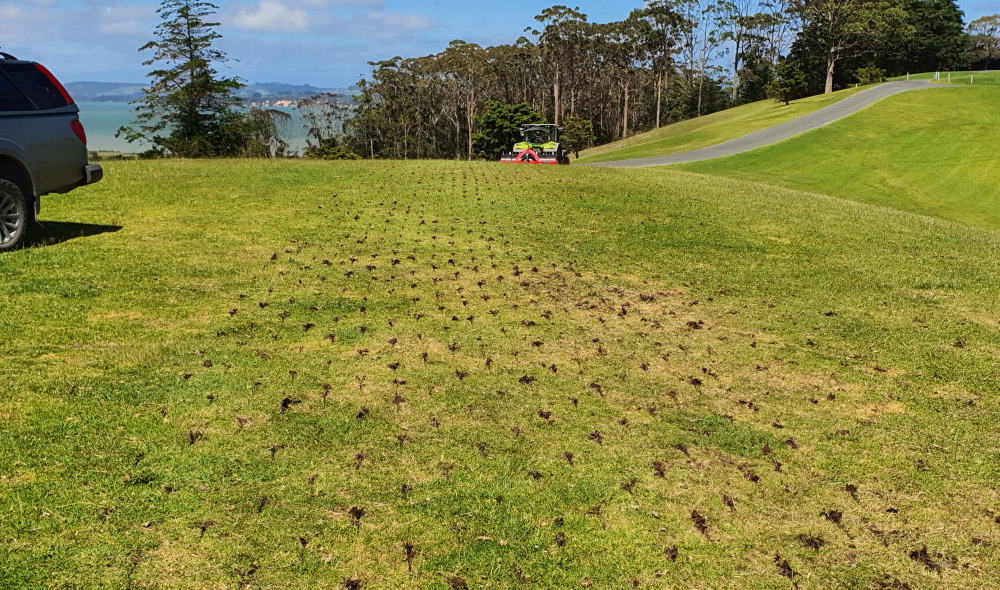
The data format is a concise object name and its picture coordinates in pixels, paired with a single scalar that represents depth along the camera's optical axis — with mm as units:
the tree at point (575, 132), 71375
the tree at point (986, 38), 101250
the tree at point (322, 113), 76625
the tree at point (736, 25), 90312
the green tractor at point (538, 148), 32562
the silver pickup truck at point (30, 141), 9133
